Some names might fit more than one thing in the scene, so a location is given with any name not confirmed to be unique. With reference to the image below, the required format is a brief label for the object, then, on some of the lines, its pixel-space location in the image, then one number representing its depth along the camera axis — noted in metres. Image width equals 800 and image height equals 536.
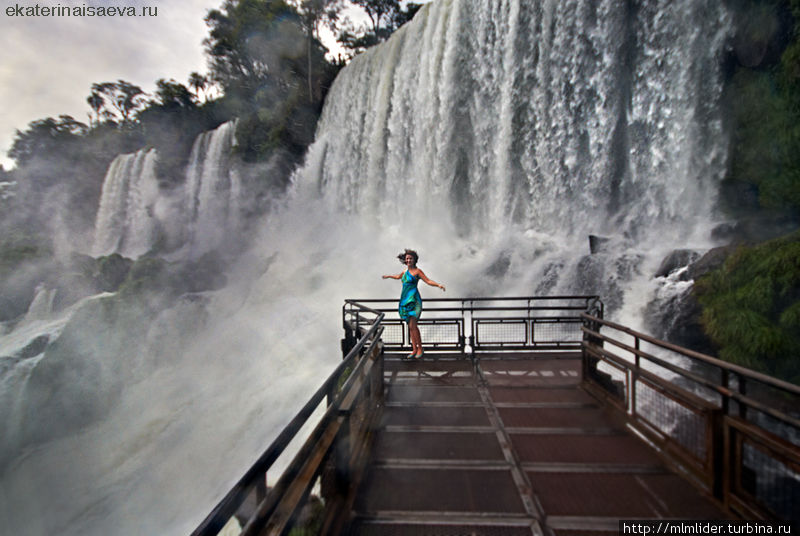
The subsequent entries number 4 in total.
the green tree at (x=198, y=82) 40.34
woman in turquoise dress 5.86
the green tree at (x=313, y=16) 31.95
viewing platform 2.25
